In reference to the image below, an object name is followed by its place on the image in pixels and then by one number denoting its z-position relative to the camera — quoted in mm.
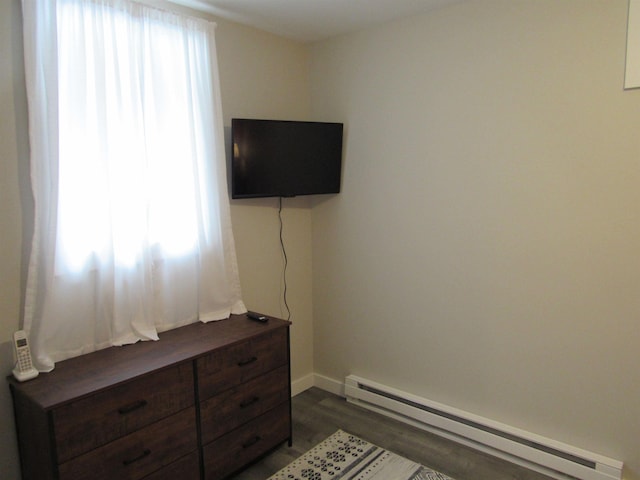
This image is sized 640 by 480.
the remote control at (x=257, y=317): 2564
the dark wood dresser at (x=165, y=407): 1707
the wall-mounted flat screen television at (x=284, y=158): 2635
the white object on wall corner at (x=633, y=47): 1952
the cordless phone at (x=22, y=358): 1838
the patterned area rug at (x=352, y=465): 2371
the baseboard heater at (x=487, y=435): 2221
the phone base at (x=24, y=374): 1835
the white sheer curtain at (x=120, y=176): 1938
